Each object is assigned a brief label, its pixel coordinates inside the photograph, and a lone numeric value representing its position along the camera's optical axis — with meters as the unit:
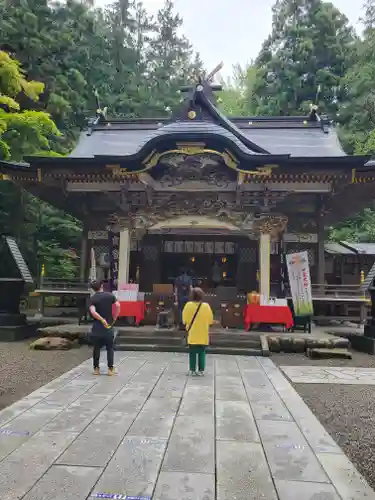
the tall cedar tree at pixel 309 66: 30.25
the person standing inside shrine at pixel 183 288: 10.38
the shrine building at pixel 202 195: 11.56
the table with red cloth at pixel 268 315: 11.16
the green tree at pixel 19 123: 9.80
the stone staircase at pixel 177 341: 9.70
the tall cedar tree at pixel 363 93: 22.08
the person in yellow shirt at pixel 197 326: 6.93
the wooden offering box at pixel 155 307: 11.80
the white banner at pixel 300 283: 11.35
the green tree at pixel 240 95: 36.41
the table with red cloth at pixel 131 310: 11.51
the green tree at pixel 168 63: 34.66
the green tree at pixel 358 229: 24.05
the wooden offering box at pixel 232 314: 11.55
